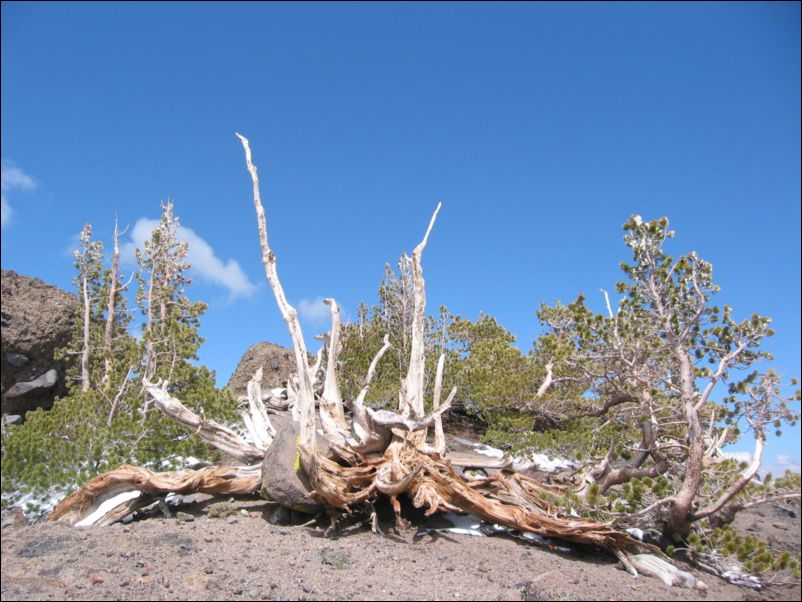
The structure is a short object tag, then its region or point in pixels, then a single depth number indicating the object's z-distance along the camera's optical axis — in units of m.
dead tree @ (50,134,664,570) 6.23
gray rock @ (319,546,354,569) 5.20
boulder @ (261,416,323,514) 6.42
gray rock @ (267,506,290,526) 6.66
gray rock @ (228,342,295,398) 16.50
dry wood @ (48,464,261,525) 6.13
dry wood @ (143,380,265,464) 7.57
